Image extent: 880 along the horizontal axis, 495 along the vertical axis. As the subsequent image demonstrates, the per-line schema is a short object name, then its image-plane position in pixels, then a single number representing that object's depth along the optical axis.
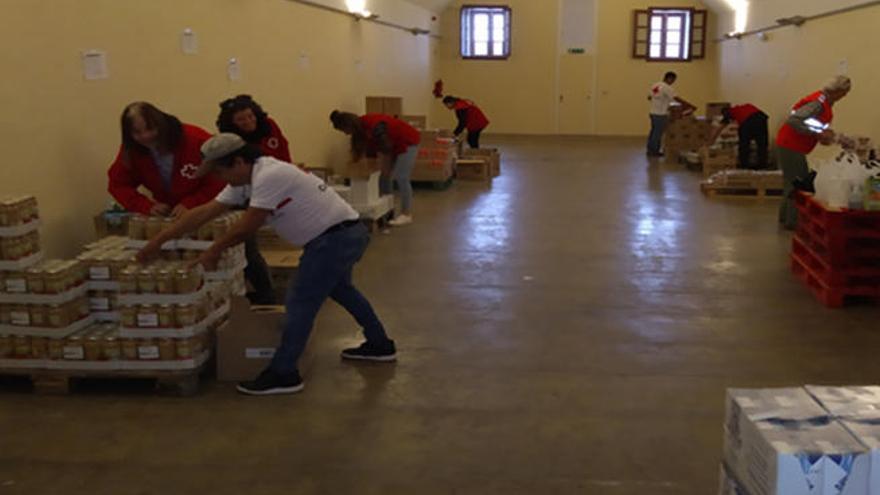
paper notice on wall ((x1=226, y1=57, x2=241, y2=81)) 7.41
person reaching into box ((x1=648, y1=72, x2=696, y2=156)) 15.27
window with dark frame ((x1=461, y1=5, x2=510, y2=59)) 20.19
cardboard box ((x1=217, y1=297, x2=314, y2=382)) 4.14
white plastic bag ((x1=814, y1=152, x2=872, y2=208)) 5.54
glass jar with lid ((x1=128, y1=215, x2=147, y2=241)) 4.34
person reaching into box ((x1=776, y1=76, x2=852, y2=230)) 7.38
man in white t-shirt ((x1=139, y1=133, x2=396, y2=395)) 3.70
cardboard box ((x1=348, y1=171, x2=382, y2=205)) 7.86
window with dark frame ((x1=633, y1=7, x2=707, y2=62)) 19.56
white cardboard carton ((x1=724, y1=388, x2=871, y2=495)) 1.93
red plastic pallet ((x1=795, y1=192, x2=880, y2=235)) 5.42
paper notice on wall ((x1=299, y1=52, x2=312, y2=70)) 9.43
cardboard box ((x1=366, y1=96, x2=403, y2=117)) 12.15
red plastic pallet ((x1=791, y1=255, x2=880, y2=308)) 5.48
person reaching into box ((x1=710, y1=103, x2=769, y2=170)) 11.38
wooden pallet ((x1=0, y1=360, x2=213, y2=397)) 3.99
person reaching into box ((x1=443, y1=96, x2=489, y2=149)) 13.35
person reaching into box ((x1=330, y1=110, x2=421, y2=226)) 7.61
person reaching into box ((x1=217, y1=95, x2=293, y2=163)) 5.20
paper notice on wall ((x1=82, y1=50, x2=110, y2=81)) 5.26
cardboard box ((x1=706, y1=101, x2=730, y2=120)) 15.80
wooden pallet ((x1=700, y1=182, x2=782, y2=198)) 10.30
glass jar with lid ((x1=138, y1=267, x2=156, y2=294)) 3.96
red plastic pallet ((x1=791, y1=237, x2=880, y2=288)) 5.46
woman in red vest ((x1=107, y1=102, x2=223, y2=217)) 4.38
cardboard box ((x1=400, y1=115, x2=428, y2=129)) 12.02
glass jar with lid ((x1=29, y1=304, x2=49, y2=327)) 4.02
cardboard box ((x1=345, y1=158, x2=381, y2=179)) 7.77
